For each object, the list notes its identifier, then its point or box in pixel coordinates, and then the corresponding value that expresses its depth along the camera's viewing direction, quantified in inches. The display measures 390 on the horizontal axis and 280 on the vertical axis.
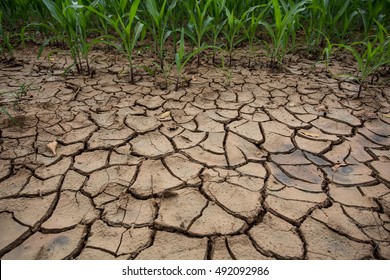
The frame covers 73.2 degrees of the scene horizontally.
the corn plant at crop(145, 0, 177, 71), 84.4
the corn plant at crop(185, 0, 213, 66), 91.4
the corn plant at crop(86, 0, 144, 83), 78.6
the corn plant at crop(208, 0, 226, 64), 95.8
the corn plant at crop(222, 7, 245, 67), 92.0
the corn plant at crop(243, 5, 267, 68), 93.4
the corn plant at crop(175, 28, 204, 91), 81.5
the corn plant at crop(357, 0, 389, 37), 100.7
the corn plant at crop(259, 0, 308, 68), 89.0
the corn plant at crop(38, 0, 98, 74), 82.5
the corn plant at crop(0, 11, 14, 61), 98.8
